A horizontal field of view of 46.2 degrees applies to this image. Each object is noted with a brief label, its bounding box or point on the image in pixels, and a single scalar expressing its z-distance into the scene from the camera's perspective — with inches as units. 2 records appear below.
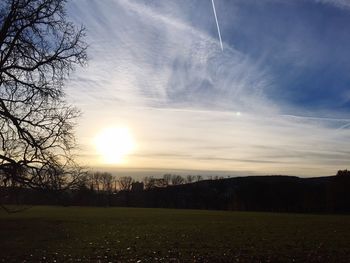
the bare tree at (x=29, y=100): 412.2
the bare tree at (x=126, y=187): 7324.8
